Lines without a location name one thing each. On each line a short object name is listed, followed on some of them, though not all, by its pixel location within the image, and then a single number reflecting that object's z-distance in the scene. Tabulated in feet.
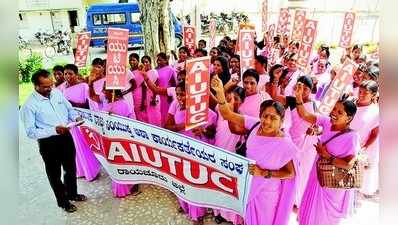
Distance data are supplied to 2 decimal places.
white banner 6.17
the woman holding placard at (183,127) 6.61
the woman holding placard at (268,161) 5.83
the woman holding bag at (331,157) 5.77
